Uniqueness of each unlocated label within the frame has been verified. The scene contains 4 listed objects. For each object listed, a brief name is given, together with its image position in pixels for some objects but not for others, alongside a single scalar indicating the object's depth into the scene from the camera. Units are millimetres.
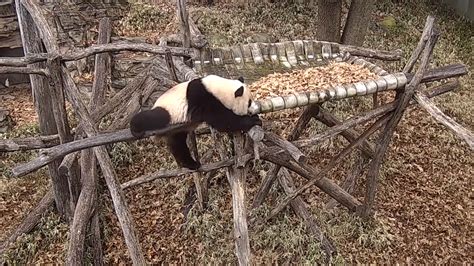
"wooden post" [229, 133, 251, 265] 3738
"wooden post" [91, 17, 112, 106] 5625
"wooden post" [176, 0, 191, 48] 4852
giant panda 3625
